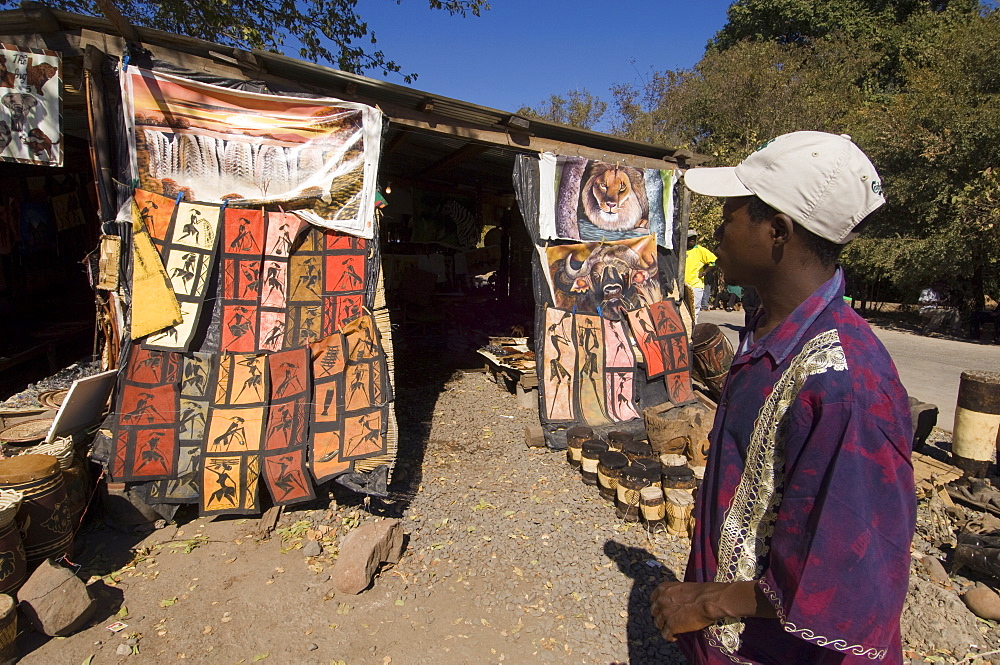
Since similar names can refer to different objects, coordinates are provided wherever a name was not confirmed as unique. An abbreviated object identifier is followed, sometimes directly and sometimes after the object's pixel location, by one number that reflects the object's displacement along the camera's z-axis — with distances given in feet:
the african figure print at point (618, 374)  20.15
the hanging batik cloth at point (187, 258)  13.42
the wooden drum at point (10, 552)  9.71
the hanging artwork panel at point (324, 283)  14.61
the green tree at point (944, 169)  38.32
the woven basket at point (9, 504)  9.80
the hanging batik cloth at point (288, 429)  13.66
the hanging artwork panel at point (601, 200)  19.83
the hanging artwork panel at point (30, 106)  12.23
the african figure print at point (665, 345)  20.95
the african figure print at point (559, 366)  19.43
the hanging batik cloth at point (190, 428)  13.43
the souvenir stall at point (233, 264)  13.01
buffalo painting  20.20
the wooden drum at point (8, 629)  9.11
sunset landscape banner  13.07
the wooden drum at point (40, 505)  10.80
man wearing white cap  3.60
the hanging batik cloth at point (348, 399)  14.11
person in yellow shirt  30.63
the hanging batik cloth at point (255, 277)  13.93
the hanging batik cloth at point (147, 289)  13.07
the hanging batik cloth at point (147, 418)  13.20
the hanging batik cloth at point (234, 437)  13.50
